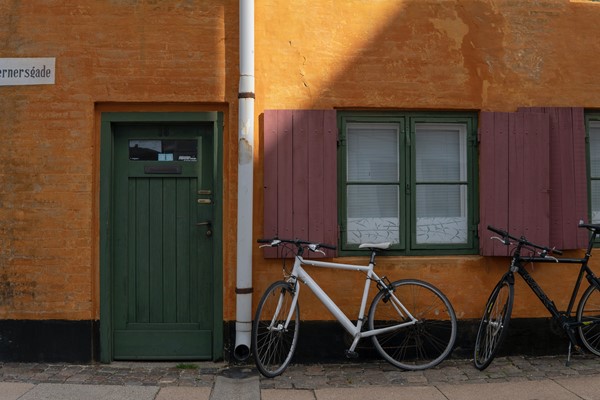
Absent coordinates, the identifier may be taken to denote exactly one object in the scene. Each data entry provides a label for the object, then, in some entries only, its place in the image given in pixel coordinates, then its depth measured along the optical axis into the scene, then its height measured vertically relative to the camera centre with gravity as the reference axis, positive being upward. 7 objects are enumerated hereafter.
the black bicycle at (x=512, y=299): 5.47 -0.82
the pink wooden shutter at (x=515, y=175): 5.90 +0.32
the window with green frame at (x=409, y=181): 5.98 +0.27
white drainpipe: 5.62 +0.31
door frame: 5.81 +0.00
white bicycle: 5.43 -0.96
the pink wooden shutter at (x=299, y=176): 5.75 +0.31
